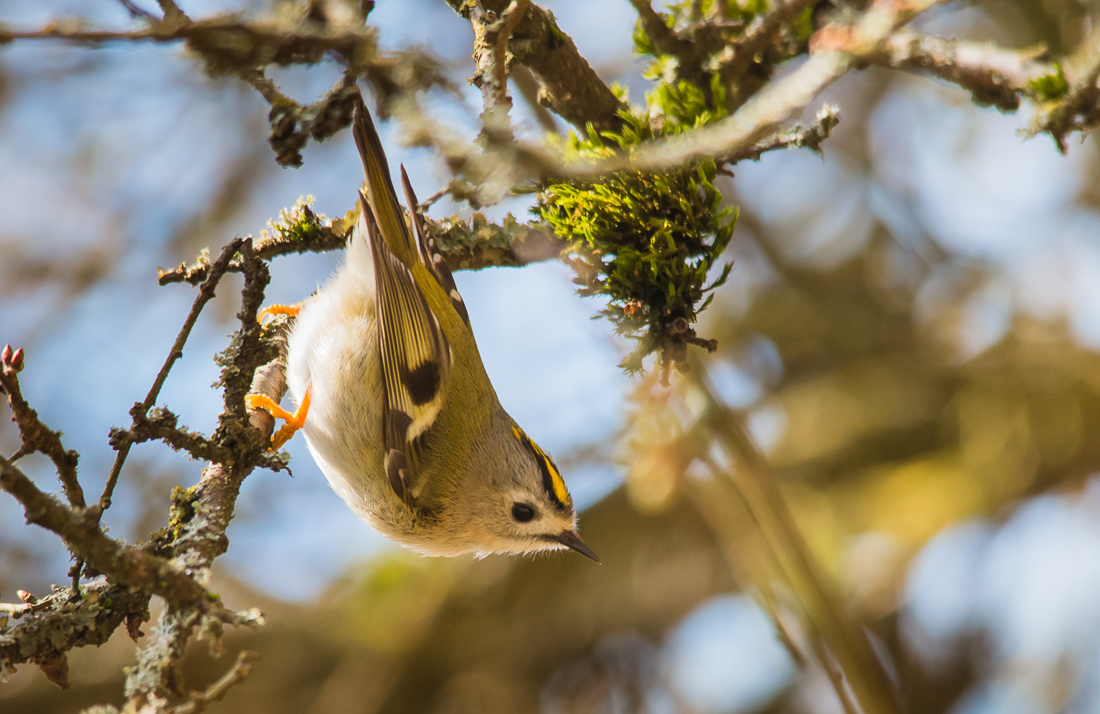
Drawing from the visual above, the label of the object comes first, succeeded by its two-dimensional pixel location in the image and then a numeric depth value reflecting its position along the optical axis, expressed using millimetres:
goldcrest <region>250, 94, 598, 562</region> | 3539
